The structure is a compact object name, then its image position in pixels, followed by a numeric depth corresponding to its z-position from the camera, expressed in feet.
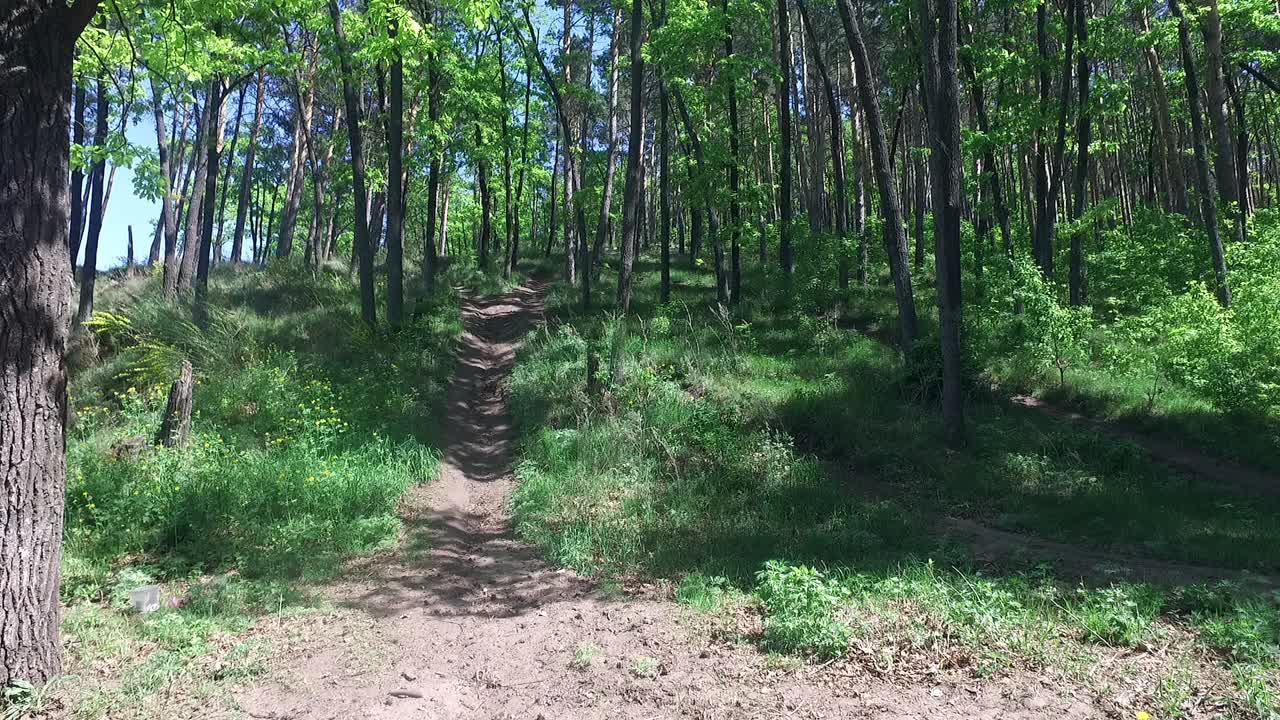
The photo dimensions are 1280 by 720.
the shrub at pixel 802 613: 15.46
